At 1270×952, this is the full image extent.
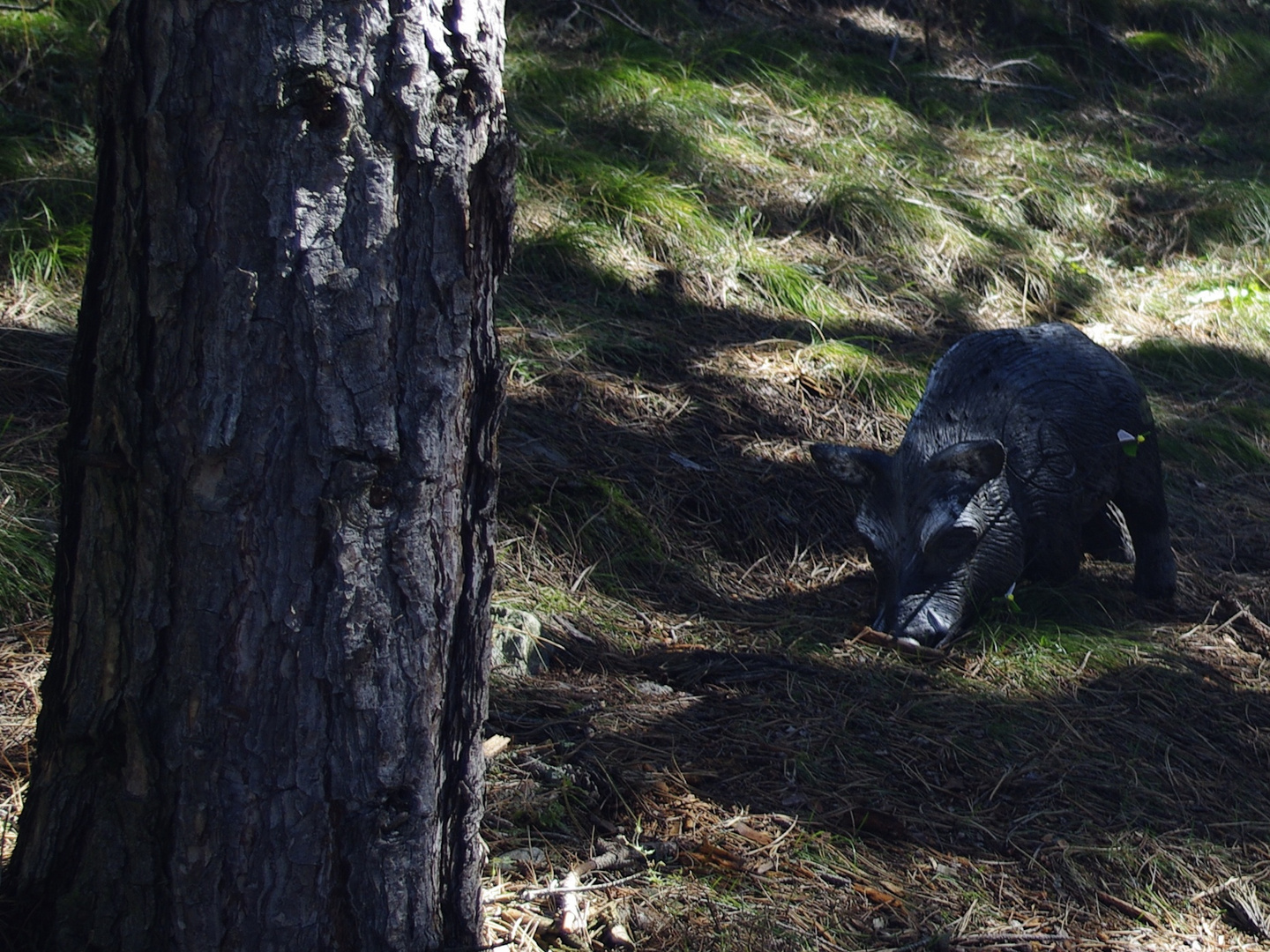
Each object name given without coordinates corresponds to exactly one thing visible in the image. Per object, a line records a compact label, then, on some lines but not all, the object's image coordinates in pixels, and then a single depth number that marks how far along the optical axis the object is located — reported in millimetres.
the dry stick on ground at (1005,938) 2420
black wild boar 3973
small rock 3365
